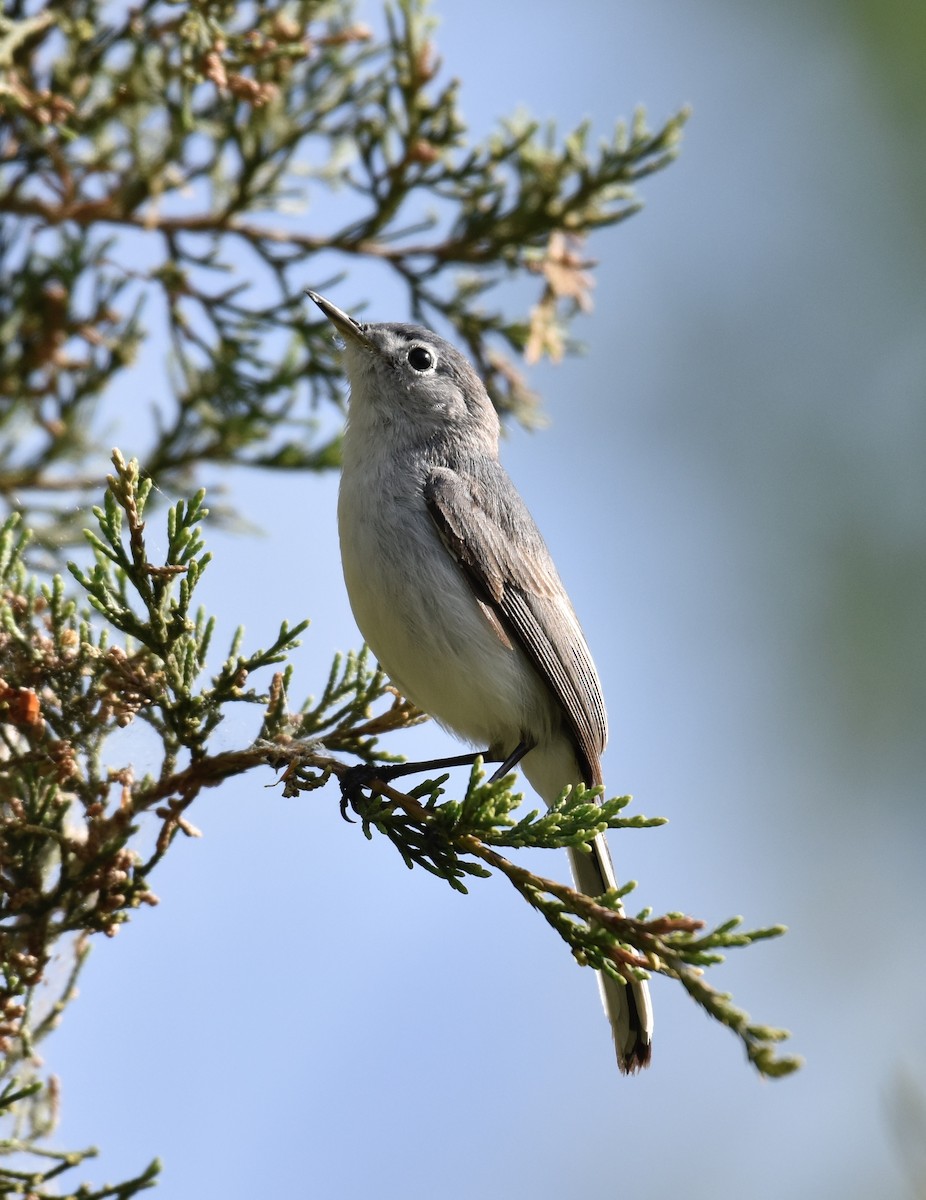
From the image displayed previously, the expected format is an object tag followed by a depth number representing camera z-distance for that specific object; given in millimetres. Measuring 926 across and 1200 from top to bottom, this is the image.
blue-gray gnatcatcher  6344
